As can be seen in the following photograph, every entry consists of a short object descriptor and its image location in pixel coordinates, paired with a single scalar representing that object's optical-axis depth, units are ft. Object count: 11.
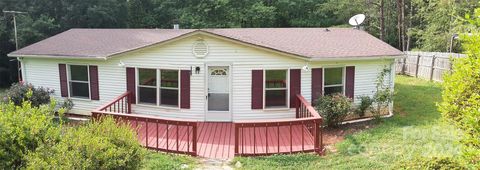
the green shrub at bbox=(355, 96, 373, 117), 39.47
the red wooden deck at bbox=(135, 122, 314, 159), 29.68
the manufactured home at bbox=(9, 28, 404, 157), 37.96
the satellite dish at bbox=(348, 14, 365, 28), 52.24
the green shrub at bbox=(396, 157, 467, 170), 16.37
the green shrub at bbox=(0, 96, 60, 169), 16.29
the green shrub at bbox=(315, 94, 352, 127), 35.78
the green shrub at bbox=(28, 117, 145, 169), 15.94
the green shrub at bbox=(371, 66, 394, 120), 38.91
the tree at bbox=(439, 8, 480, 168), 11.87
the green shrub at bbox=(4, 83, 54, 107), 41.88
